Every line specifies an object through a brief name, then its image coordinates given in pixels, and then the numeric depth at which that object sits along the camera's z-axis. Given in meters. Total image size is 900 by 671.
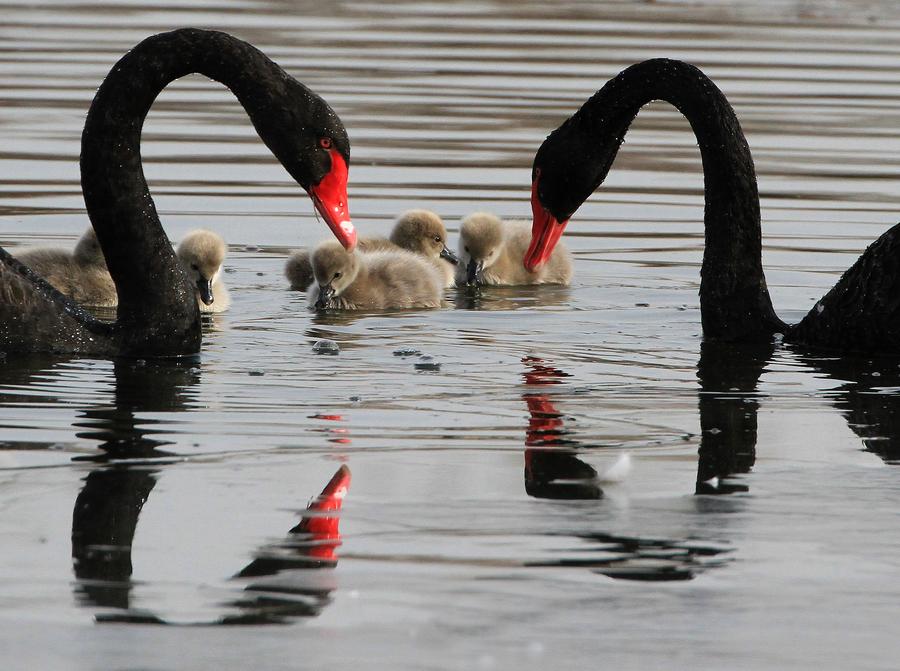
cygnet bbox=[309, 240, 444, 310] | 15.22
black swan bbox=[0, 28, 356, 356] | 12.15
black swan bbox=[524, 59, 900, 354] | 13.79
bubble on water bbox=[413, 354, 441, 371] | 12.26
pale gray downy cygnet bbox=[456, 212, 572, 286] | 16.73
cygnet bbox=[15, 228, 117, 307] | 15.26
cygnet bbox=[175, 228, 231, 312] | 14.98
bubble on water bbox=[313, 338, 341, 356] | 12.97
